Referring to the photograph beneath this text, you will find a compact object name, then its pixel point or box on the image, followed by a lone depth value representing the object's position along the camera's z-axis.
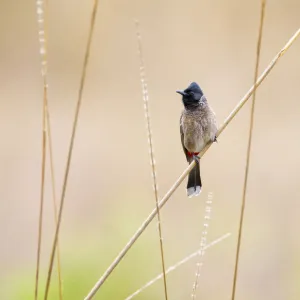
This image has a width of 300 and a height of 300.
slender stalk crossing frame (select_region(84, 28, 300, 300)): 5.55
